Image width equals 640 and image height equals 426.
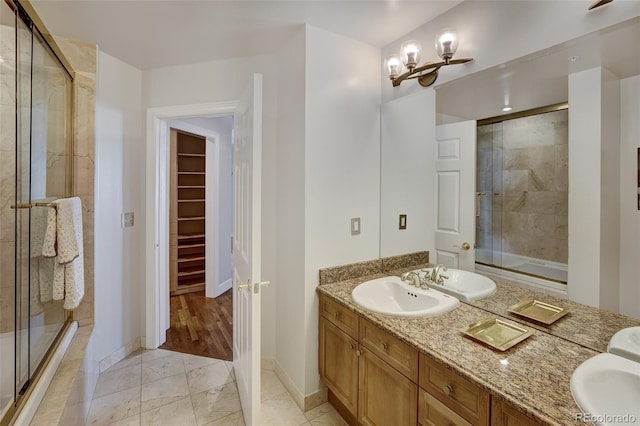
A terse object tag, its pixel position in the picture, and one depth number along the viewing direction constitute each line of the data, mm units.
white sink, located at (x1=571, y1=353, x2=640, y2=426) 811
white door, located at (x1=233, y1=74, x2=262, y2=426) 1436
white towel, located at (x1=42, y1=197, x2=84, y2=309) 1482
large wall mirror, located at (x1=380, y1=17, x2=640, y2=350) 1027
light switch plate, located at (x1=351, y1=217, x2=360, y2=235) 1953
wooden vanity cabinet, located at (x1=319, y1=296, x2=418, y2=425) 1212
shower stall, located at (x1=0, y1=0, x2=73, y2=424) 1332
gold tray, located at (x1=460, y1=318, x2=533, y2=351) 1059
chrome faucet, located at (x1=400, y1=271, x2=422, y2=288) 1633
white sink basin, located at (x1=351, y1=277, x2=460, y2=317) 1359
